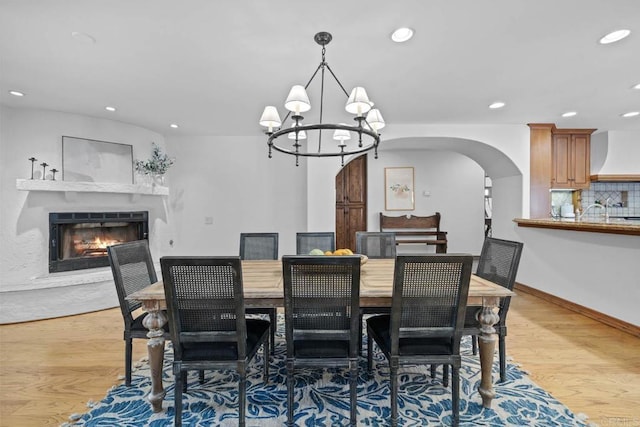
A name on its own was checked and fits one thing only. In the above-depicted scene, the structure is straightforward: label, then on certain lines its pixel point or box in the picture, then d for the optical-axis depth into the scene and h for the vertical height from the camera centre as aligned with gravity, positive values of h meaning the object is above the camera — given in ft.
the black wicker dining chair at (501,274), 6.18 -1.42
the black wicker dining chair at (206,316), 4.63 -1.71
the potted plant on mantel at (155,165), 13.08 +2.15
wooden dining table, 5.23 -1.67
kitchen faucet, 14.80 +0.15
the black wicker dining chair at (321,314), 4.63 -1.70
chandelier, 5.66 +2.11
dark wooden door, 19.79 +0.88
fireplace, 11.18 -0.90
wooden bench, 19.24 -0.88
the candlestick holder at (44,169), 10.86 +1.65
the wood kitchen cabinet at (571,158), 14.03 +2.54
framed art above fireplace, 11.39 +2.15
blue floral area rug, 5.31 -3.75
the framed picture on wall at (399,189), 19.83 +1.51
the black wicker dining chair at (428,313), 4.73 -1.70
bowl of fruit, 6.33 -0.88
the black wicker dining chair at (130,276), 6.06 -1.42
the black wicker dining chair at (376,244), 9.58 -1.06
